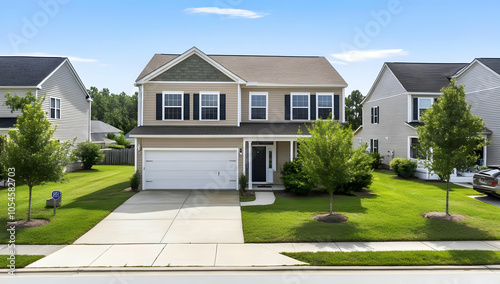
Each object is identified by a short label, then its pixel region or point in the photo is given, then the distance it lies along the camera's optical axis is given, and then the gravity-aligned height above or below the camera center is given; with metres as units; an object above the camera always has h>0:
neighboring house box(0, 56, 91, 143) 23.62 +3.83
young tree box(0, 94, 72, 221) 11.71 -0.42
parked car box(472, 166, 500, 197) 15.25 -1.81
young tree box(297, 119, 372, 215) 12.16 -0.54
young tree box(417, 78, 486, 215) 12.73 +0.29
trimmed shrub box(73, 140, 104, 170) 27.78 -1.14
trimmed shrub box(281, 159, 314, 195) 16.42 -1.87
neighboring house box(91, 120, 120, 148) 49.02 +1.31
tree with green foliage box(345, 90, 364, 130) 56.31 +5.71
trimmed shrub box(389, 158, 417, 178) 22.66 -1.75
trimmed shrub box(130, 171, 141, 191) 17.66 -2.12
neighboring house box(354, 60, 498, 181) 25.01 +3.02
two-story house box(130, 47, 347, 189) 18.41 +1.17
